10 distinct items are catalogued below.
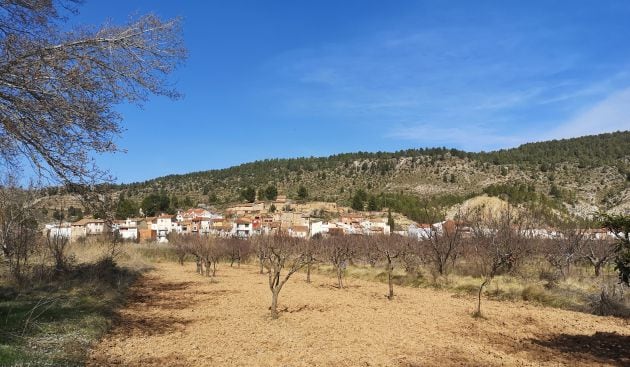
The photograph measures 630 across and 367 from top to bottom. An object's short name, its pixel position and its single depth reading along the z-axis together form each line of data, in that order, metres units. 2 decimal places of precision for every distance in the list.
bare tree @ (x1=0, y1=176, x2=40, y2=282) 15.44
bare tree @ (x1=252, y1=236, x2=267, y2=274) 30.27
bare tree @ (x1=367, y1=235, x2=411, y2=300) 30.80
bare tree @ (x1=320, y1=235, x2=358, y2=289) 25.56
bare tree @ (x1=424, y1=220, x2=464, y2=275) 25.08
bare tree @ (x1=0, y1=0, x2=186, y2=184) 6.32
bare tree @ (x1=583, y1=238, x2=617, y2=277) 23.92
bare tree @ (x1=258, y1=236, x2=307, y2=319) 33.83
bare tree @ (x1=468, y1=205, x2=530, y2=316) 22.09
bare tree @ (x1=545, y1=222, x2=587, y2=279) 23.89
